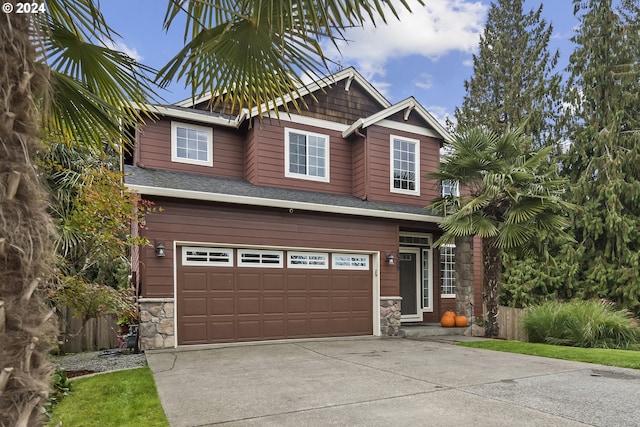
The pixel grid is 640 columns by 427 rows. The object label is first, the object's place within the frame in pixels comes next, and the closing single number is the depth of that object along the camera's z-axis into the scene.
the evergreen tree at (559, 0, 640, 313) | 14.23
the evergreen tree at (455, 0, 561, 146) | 23.53
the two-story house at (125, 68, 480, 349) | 9.16
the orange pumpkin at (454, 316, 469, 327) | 11.82
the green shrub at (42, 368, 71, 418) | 5.06
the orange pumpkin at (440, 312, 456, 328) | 11.89
